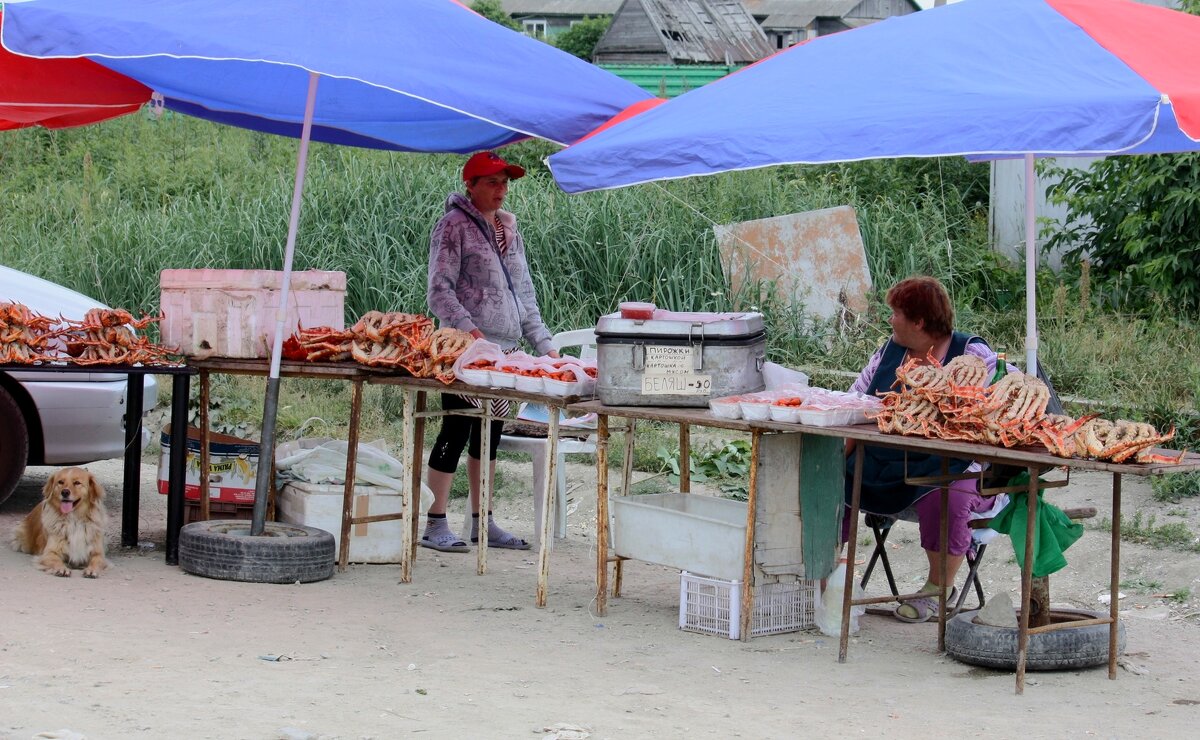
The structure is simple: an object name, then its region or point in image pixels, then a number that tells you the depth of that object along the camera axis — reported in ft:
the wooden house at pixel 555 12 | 170.81
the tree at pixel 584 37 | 130.82
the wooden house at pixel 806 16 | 157.38
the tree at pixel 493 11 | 115.55
